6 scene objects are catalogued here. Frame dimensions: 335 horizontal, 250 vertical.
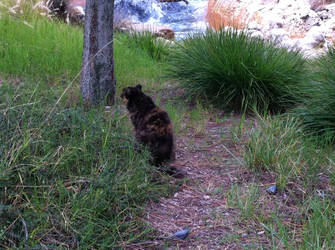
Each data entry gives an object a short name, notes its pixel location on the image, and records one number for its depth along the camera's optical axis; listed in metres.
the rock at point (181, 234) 2.90
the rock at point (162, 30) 10.72
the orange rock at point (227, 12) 11.98
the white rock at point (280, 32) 10.40
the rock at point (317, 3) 11.83
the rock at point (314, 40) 9.49
